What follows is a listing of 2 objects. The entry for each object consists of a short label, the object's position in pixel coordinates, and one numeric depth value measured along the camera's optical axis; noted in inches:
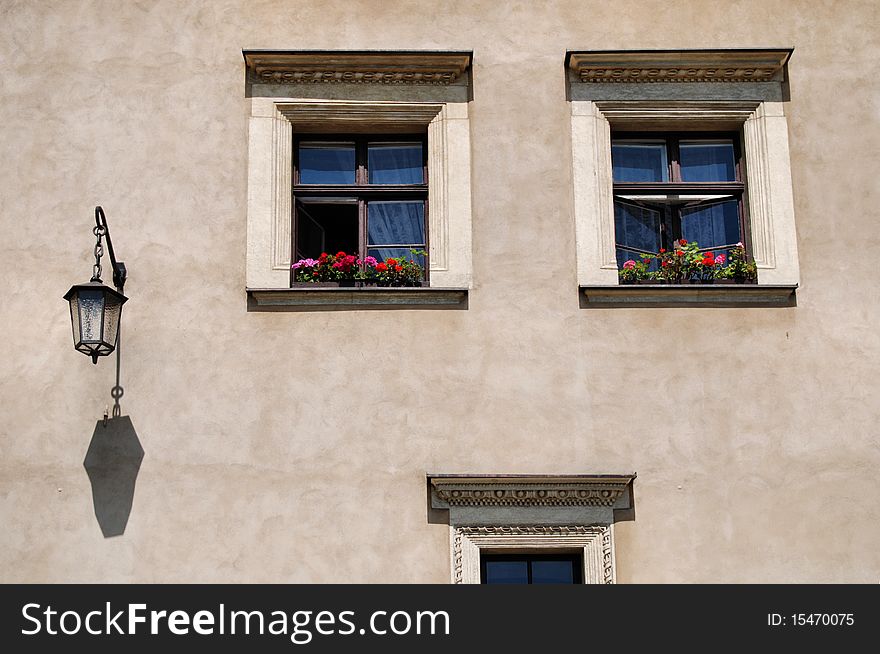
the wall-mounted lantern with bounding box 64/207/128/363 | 641.0
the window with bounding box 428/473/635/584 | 657.0
